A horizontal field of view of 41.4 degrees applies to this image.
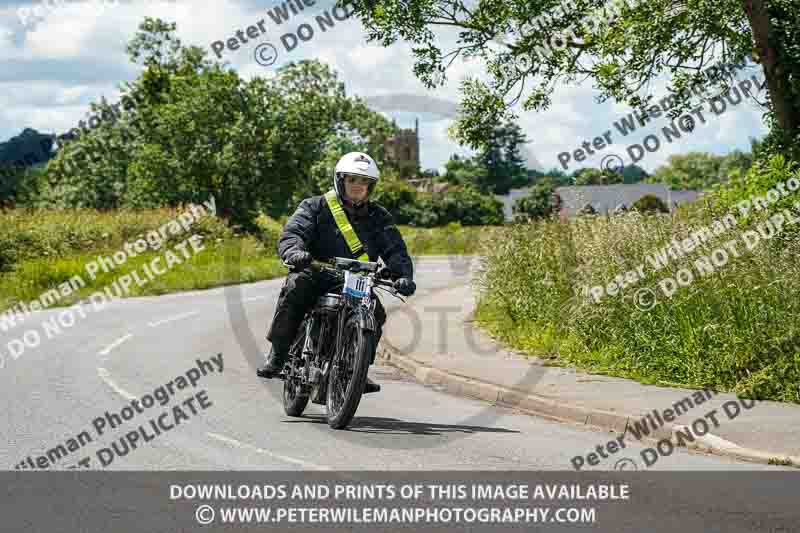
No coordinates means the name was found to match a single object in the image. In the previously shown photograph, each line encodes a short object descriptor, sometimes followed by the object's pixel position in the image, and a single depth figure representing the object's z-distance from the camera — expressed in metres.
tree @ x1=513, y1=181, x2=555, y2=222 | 51.88
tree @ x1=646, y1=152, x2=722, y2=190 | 185.35
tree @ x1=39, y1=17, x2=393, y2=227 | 52.50
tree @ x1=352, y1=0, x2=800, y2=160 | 14.39
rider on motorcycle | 9.02
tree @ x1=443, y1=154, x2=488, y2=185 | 114.56
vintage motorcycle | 8.47
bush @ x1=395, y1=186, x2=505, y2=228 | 75.19
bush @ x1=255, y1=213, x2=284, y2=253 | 43.92
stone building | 119.84
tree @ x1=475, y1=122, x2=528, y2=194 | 108.69
